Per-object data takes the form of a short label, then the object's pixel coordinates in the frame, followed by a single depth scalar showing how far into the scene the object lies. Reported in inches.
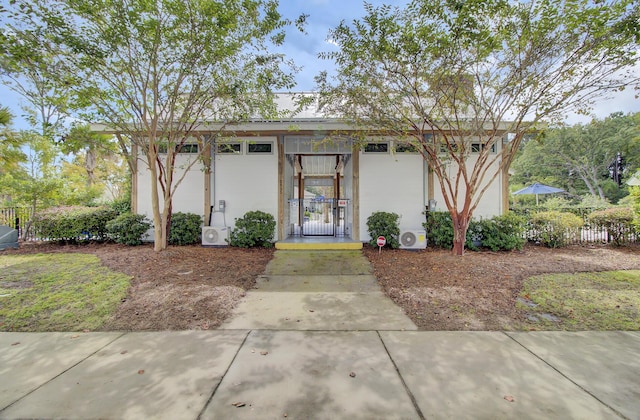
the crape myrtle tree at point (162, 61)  193.6
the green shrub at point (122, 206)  347.3
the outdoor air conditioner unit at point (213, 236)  306.0
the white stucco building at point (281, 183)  326.0
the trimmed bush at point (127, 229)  300.8
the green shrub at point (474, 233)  290.0
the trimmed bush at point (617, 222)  311.0
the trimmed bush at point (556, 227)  309.9
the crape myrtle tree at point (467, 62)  181.0
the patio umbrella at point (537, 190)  564.1
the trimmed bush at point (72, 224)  311.9
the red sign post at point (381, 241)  261.0
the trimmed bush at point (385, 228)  295.7
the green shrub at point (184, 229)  309.0
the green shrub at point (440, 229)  295.9
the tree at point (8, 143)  298.0
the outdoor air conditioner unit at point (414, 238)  293.9
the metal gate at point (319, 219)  401.1
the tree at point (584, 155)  927.7
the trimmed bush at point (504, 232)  279.4
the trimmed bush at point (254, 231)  297.9
